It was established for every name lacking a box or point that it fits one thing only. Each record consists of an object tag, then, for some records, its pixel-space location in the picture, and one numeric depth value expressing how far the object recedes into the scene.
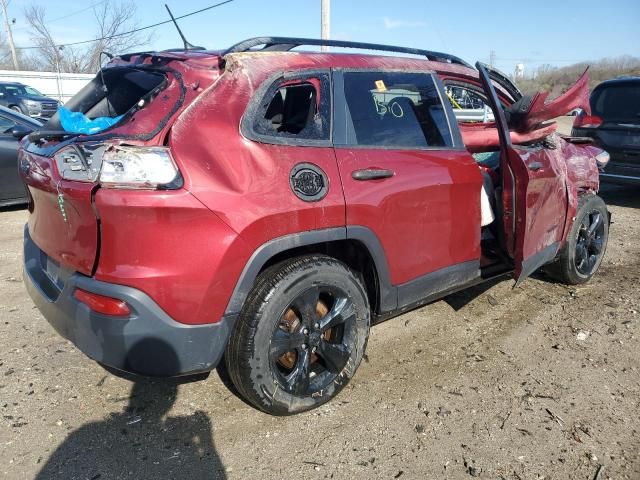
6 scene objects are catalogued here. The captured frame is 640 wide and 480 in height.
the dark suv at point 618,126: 7.26
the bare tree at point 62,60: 38.34
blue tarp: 2.60
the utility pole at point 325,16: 12.73
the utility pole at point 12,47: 38.81
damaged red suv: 2.18
